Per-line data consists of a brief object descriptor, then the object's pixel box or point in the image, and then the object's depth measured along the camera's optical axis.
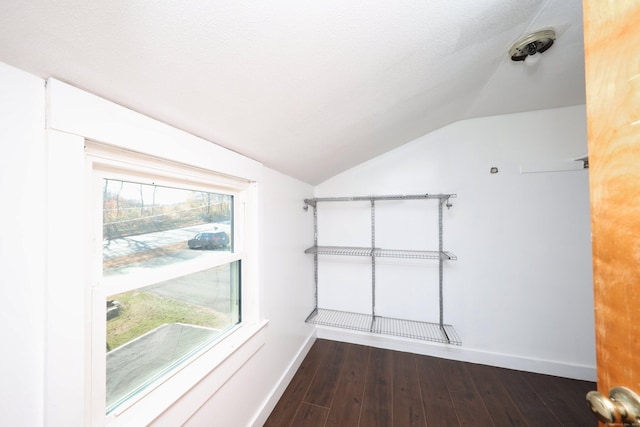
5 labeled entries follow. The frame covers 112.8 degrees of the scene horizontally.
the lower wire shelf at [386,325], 1.94
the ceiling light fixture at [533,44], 0.99
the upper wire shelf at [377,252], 2.06
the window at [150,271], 0.73
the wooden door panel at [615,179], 0.42
